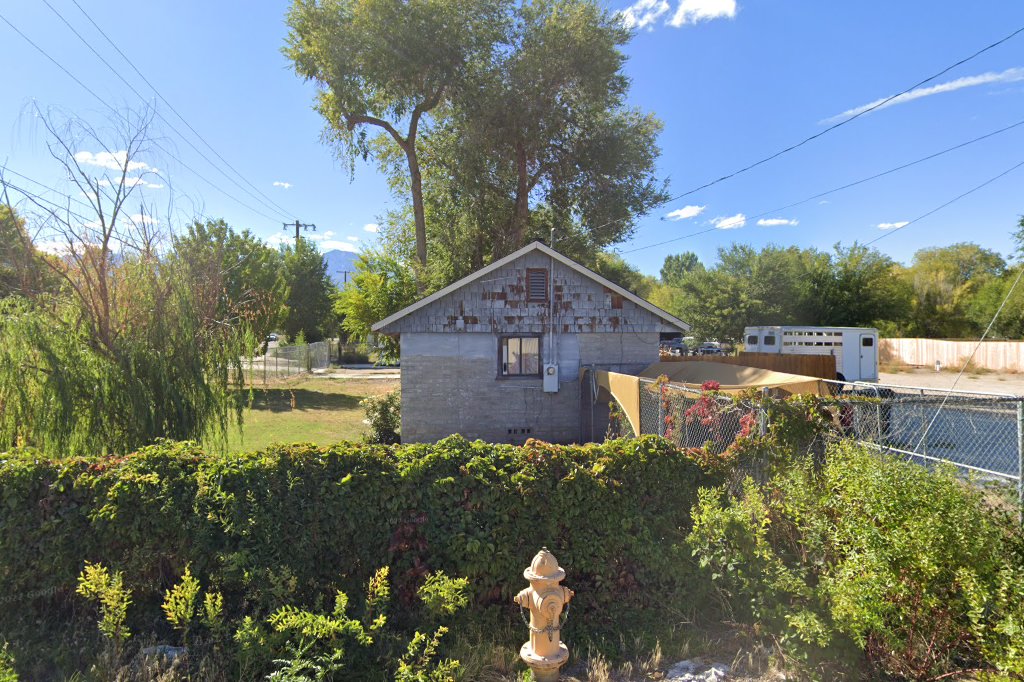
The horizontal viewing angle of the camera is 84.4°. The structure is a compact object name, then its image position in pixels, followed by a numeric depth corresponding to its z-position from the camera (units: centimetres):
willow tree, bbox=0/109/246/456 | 661
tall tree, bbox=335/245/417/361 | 2320
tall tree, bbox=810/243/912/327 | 3681
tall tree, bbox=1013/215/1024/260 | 3434
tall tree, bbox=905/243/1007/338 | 4506
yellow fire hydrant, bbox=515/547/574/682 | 359
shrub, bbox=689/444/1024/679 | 333
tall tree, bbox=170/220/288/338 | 796
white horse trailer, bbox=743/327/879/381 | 2075
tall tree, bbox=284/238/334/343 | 4309
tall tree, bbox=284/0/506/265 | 2233
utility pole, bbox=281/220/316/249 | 4662
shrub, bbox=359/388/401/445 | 1531
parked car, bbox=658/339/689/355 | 3725
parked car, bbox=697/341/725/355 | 3706
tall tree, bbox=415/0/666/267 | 2417
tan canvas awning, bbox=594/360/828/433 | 738
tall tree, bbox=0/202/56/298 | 677
